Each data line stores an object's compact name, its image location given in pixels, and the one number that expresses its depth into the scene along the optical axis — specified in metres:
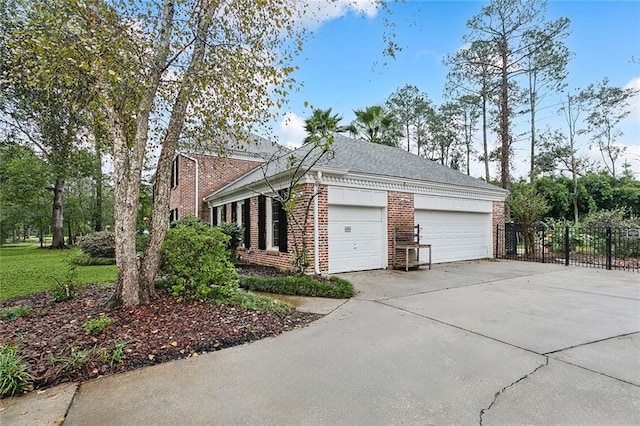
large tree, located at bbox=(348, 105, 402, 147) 20.77
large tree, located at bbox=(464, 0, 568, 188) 15.59
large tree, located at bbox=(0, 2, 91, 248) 4.04
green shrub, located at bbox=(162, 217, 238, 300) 5.28
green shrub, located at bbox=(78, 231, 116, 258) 12.24
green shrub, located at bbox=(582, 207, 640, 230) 12.65
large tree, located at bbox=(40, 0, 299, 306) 4.26
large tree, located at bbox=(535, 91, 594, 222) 21.42
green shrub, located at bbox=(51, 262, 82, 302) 5.37
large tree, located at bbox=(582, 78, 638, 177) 20.34
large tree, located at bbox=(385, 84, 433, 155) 26.17
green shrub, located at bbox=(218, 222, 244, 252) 10.94
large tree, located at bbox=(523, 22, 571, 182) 15.51
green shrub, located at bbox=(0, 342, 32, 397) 2.71
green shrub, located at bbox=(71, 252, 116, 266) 11.51
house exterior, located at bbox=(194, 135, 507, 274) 8.42
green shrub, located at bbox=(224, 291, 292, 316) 4.98
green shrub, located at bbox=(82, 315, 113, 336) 3.71
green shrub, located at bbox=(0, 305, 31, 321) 4.53
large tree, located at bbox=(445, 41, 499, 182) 17.52
